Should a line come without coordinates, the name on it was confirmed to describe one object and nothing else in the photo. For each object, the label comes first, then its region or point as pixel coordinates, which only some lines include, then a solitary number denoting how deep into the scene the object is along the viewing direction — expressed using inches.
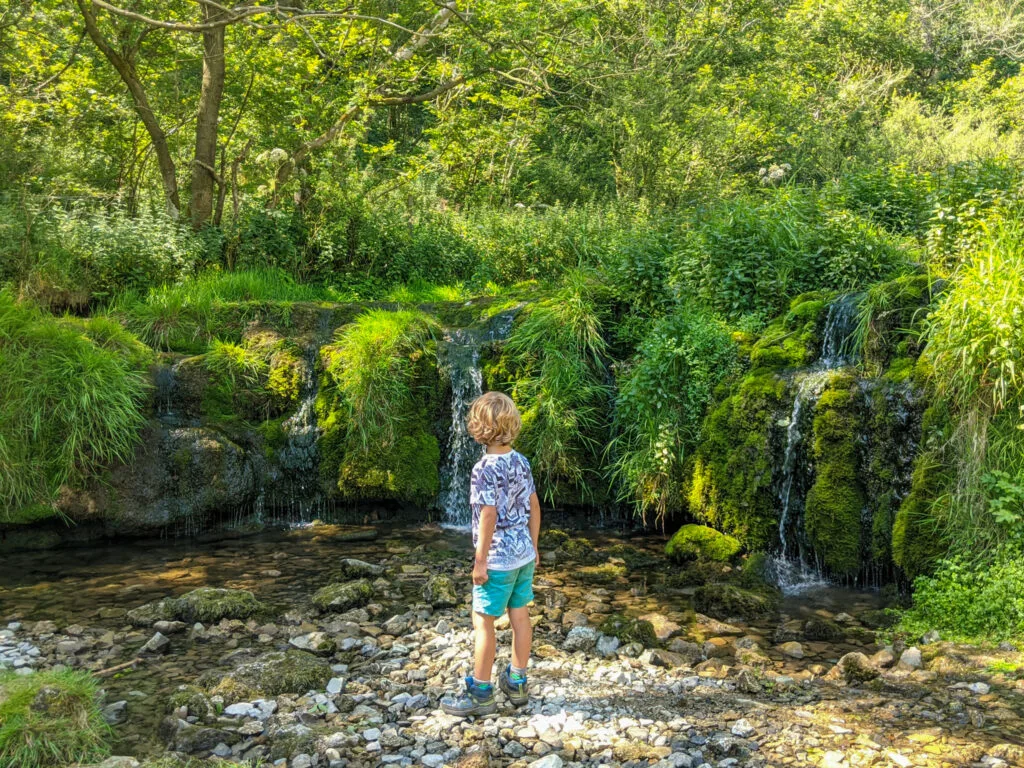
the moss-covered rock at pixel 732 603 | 247.9
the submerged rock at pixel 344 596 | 248.4
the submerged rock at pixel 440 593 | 251.9
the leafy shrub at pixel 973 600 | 214.5
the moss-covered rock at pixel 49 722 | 146.8
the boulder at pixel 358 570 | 282.4
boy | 173.3
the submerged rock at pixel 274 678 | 185.9
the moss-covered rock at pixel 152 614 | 234.8
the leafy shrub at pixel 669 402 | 318.3
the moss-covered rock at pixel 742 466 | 294.2
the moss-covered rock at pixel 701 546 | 291.3
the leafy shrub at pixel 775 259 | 337.7
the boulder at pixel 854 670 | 197.3
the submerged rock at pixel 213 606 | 238.5
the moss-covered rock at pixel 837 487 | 269.9
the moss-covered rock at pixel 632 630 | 222.2
